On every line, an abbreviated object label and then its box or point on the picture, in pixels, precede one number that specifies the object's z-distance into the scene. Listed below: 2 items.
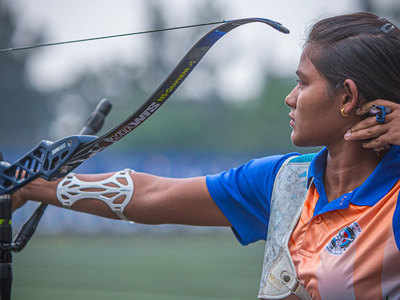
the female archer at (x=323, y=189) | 4.62
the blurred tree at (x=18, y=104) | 34.29
